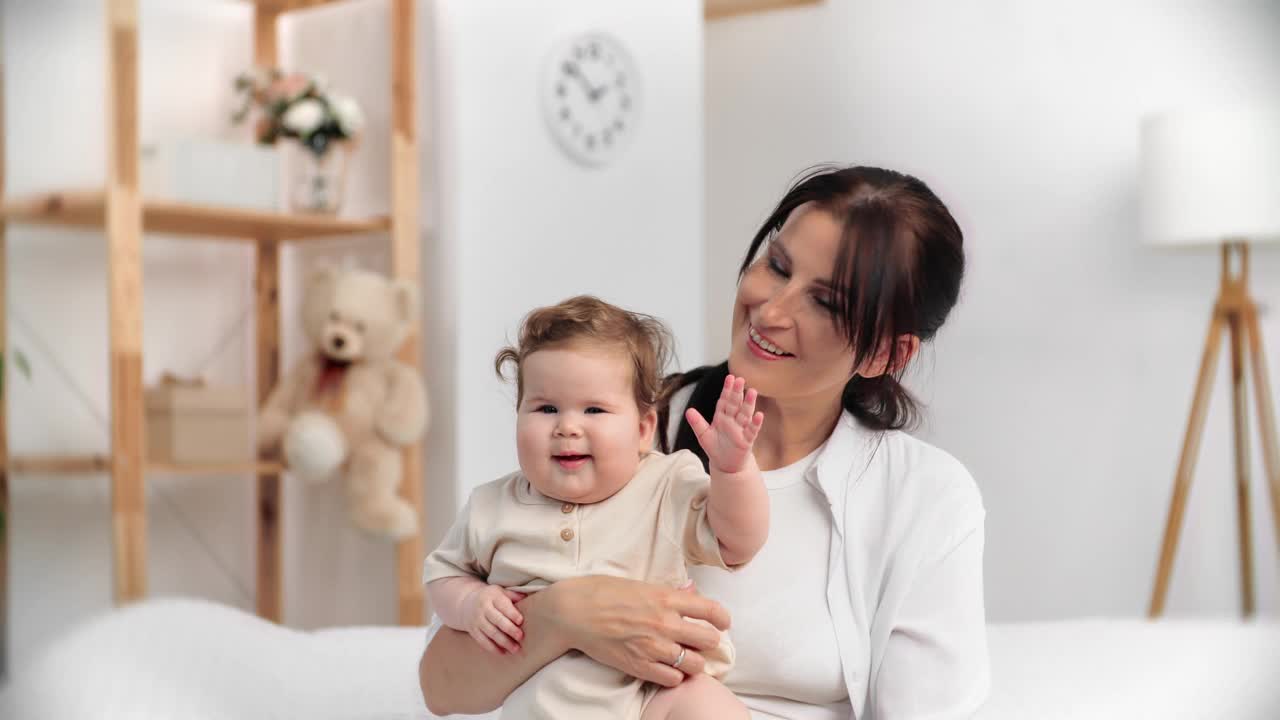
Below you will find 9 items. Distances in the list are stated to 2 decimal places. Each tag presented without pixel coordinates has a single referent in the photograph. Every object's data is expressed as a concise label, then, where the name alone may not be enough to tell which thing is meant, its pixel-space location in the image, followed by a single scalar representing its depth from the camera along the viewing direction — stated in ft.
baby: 3.38
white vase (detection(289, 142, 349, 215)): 9.48
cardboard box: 8.86
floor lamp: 9.87
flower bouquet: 9.20
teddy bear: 9.00
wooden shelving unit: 8.26
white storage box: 8.75
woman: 3.70
